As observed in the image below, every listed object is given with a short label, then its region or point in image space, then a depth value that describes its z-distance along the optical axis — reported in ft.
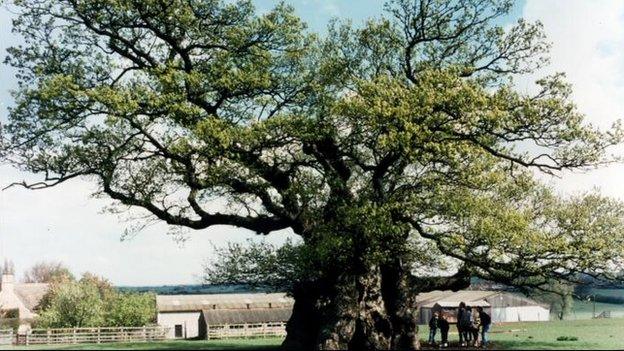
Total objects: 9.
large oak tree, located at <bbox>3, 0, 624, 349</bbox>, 83.56
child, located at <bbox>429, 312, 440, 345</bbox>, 110.32
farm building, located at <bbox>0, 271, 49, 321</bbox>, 314.14
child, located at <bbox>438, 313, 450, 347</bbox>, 106.52
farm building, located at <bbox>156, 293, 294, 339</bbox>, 246.72
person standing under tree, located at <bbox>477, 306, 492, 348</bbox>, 104.06
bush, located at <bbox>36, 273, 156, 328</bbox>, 246.88
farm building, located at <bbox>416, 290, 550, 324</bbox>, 312.09
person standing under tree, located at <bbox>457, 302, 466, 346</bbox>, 105.91
